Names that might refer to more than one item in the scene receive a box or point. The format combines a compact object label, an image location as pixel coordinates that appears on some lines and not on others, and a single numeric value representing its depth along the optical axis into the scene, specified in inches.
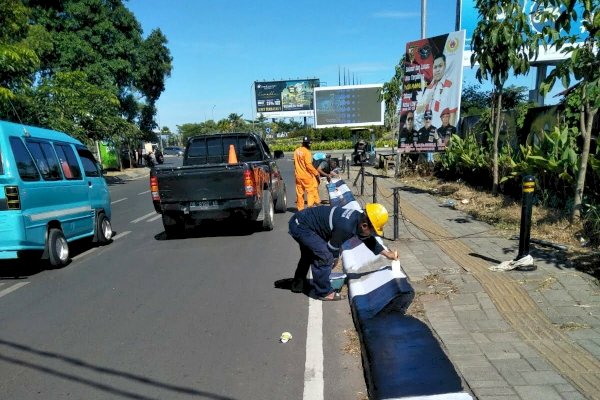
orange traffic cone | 455.2
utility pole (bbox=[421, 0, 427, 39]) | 703.7
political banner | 618.8
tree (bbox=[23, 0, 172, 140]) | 1063.0
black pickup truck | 363.6
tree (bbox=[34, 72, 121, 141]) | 822.5
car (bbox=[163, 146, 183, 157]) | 2796.8
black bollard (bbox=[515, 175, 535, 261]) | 235.8
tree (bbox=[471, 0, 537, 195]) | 390.0
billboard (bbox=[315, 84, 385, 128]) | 2374.5
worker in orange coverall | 426.3
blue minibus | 272.4
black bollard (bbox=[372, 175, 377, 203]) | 375.2
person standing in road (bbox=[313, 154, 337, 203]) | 514.0
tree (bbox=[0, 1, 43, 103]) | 457.5
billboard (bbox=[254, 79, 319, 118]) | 2657.5
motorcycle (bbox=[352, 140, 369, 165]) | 959.6
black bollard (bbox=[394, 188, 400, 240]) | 324.2
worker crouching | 209.3
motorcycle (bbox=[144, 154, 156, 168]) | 1497.3
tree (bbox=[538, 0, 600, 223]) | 253.1
